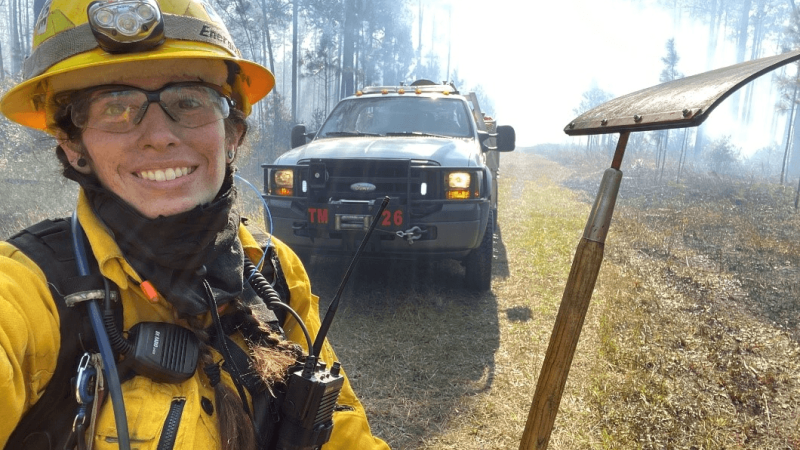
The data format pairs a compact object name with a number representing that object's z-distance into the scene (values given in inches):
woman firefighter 42.4
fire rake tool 48.9
